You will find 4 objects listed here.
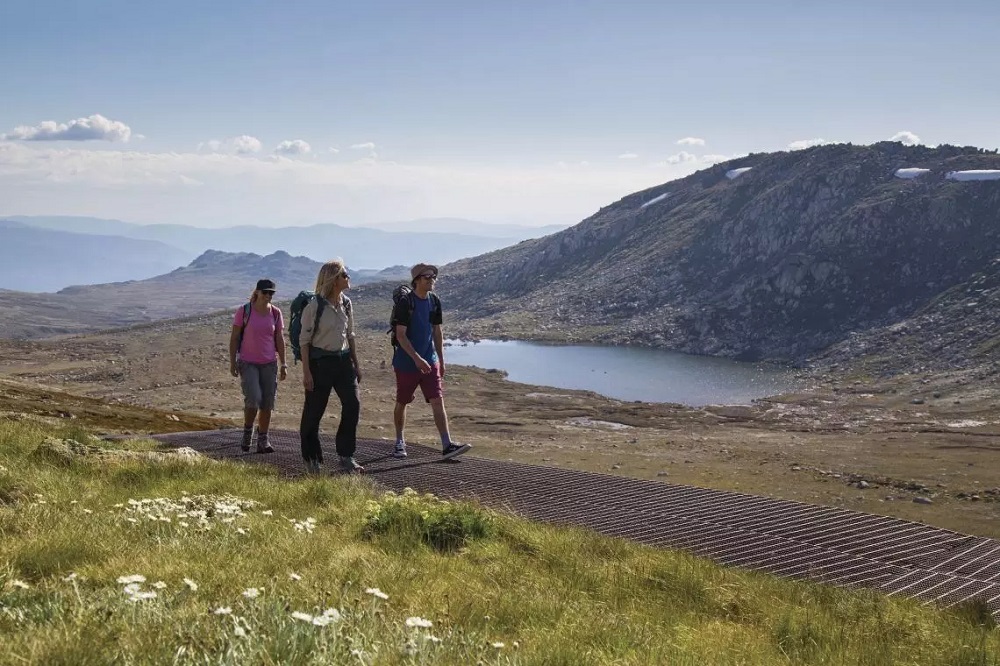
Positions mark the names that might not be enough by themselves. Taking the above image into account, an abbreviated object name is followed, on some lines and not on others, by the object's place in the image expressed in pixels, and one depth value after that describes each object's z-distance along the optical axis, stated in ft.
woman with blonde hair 32.12
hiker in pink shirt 38.73
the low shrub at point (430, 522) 21.16
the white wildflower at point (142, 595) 10.61
